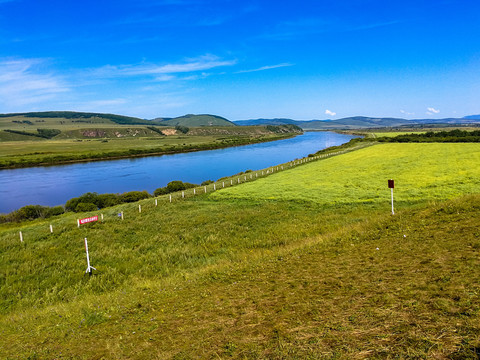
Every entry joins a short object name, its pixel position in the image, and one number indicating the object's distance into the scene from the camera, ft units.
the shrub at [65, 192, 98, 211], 121.49
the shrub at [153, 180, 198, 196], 139.74
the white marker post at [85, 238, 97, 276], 43.14
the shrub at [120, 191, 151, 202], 127.95
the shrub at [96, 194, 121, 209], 122.31
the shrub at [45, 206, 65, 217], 113.91
